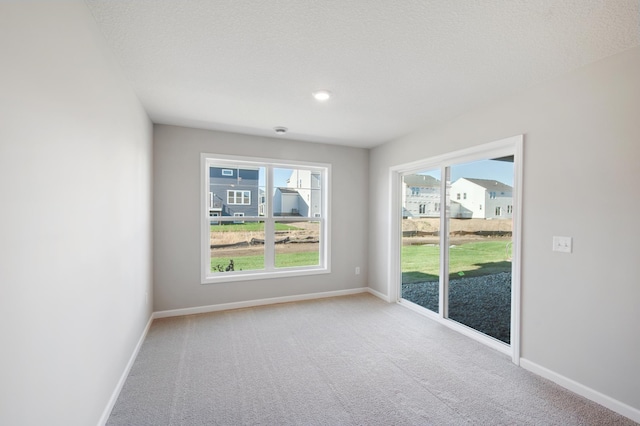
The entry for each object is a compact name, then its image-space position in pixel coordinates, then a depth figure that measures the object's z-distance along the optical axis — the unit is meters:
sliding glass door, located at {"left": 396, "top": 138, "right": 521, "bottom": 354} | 2.84
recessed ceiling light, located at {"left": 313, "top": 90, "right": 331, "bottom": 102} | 2.60
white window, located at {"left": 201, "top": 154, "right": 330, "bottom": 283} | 4.03
